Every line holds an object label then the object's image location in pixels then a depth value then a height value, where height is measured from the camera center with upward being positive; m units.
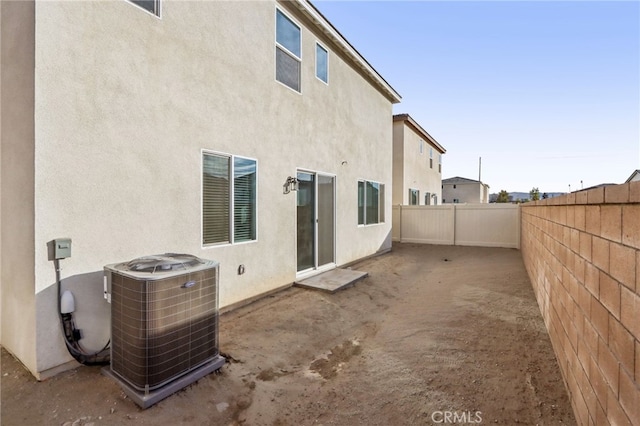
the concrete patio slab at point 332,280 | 6.05 -1.52
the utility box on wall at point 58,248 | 2.89 -0.39
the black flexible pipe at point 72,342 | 2.95 -1.31
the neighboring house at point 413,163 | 14.55 +2.43
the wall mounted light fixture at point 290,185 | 5.99 +0.46
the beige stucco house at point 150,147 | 2.92 +0.76
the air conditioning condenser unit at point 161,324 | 2.59 -1.04
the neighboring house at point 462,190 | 31.58 +1.93
